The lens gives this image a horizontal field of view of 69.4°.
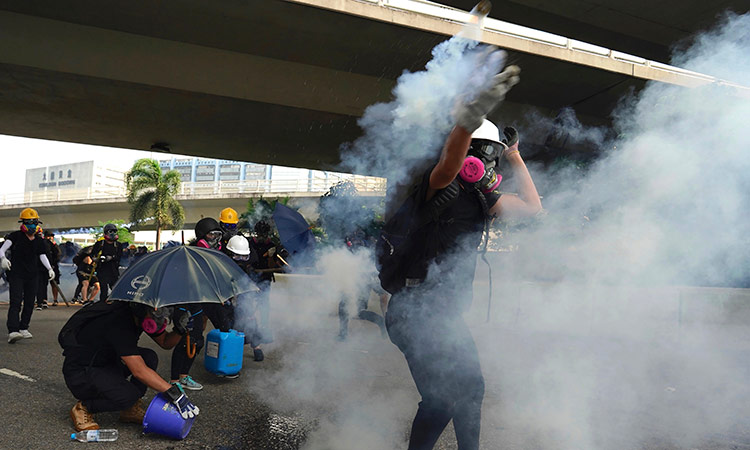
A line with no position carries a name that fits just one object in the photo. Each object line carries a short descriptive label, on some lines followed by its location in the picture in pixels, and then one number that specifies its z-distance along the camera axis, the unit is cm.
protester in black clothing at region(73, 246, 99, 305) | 1282
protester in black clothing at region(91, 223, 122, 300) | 948
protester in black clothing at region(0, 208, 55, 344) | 667
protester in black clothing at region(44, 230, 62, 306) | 1133
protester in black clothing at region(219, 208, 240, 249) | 612
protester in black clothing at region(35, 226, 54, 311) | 718
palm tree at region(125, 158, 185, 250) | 3088
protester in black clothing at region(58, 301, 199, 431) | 330
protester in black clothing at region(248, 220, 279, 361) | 620
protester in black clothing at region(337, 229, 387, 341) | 666
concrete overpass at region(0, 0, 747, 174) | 885
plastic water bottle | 334
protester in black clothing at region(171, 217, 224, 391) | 419
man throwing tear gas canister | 223
